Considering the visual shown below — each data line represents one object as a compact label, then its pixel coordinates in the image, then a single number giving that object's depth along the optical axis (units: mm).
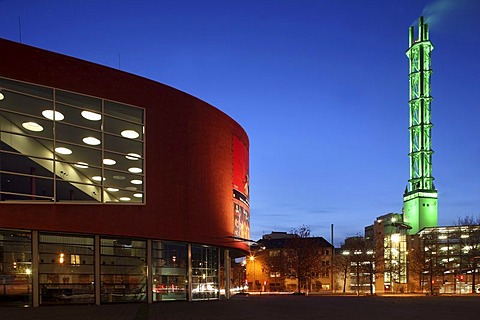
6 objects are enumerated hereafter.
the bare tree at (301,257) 90250
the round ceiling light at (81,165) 29406
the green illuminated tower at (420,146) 116000
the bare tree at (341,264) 95106
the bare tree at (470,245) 85750
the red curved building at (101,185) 27500
